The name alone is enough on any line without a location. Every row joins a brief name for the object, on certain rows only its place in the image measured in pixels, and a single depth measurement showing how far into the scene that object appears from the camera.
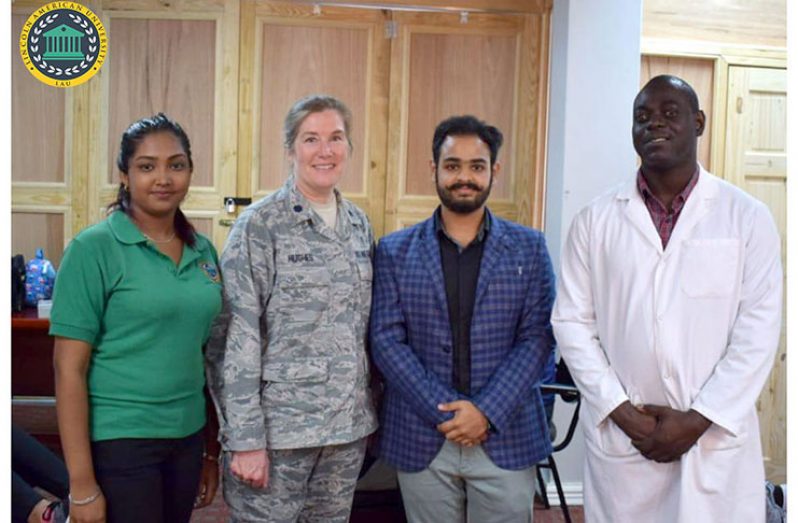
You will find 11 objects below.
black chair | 2.58
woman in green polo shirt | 1.61
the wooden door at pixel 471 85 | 4.22
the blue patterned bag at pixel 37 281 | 3.46
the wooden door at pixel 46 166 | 4.10
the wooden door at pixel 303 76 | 4.18
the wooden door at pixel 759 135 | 3.66
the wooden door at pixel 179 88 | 4.09
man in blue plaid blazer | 1.91
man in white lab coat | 1.70
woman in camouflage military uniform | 1.81
